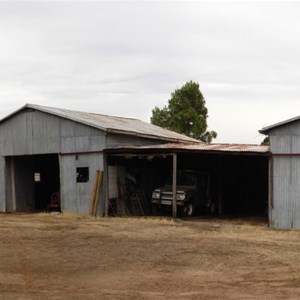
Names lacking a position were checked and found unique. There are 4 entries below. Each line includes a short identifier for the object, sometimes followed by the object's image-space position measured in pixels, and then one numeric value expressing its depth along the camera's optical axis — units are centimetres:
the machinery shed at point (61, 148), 2323
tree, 4500
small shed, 1877
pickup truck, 2269
